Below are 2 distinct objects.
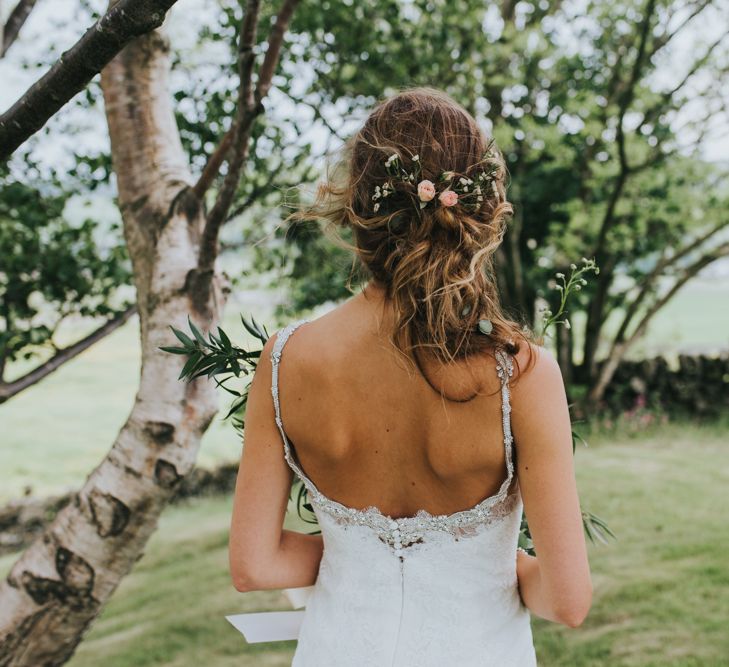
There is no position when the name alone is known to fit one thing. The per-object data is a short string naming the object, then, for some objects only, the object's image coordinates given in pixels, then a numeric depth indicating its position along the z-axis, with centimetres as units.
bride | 152
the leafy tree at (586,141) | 586
